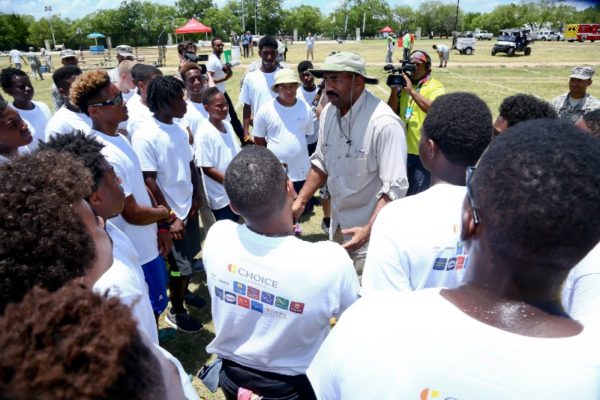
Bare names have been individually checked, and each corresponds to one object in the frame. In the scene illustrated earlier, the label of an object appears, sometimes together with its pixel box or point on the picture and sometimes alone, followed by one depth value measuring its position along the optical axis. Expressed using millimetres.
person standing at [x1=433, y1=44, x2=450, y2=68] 22992
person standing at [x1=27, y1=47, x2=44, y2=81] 23542
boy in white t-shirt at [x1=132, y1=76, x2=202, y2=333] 3691
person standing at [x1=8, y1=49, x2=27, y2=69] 22328
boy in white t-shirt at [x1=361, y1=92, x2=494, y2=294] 1841
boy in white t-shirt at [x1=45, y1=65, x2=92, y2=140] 3930
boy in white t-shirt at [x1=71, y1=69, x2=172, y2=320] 2969
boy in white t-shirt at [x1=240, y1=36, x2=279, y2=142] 6602
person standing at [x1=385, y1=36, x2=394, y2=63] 25609
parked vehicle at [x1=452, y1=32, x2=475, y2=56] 36000
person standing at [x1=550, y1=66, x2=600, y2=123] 5457
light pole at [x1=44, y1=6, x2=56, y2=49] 71031
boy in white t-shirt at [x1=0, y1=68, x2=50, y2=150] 5148
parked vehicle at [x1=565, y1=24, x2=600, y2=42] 49844
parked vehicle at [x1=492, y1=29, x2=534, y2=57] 33656
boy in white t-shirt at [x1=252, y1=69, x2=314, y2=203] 5270
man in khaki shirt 3066
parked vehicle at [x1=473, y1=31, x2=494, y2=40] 67250
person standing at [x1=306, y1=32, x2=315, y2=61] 32112
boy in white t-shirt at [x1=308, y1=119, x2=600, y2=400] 948
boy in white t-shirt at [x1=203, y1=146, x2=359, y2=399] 1832
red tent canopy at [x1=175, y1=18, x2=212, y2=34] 30861
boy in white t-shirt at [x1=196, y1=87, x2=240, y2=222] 4301
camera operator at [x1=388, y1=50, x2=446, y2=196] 4934
